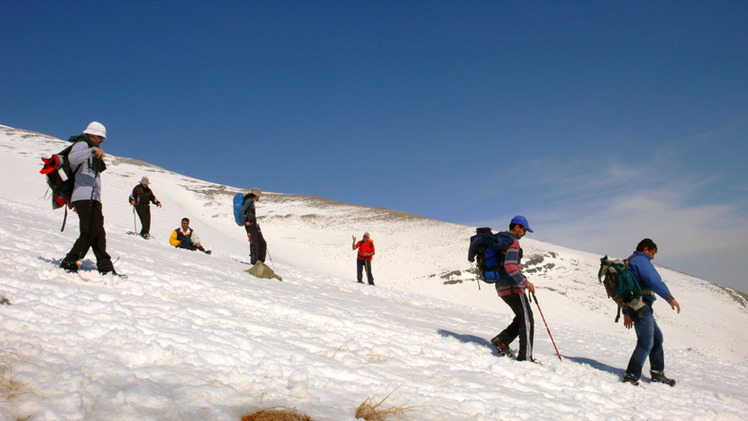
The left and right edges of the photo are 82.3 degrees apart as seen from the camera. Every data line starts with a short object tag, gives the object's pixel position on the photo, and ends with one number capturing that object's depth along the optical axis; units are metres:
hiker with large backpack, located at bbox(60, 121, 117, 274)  6.11
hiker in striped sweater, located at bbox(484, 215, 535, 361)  6.63
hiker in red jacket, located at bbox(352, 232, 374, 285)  17.42
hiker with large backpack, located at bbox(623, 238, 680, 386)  6.54
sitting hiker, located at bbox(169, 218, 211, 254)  14.99
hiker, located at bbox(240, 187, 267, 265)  12.55
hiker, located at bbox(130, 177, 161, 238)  14.54
